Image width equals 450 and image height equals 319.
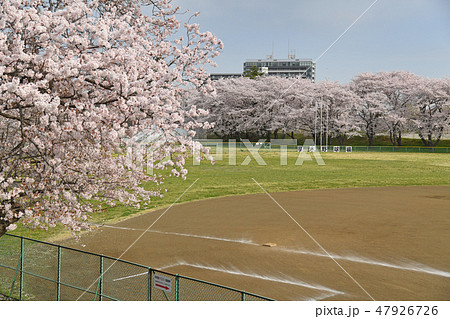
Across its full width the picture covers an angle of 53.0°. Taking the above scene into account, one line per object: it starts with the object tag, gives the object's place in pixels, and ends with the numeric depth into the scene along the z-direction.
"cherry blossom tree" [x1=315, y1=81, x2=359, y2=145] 93.81
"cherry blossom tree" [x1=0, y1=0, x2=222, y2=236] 9.77
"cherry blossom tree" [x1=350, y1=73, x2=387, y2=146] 93.38
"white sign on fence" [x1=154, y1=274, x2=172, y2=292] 9.93
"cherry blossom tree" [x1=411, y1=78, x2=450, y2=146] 88.31
